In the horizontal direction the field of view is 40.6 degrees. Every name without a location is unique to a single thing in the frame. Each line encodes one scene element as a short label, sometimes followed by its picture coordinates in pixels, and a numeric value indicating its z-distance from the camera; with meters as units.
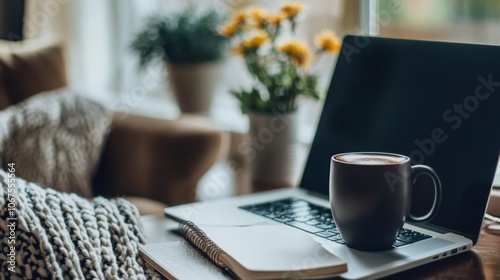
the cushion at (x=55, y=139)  1.60
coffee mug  0.80
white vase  1.52
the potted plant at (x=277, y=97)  1.52
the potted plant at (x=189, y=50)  2.01
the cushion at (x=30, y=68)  1.84
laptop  0.88
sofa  1.67
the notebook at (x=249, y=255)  0.73
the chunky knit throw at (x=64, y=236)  0.76
